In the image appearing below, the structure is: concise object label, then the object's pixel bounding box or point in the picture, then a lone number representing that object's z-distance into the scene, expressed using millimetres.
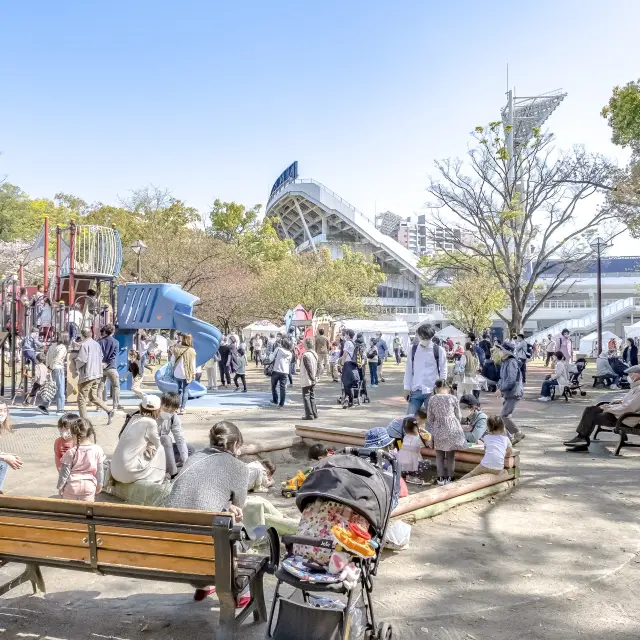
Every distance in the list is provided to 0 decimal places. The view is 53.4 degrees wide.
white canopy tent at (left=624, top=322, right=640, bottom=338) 30044
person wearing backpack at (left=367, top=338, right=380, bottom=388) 18734
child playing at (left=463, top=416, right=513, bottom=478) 6609
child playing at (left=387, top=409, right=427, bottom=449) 7293
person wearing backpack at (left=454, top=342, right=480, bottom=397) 13336
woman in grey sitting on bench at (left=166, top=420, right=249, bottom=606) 3776
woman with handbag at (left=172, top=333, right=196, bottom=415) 11391
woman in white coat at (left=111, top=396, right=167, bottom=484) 5176
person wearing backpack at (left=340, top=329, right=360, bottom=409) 13602
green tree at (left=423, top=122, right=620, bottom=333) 21906
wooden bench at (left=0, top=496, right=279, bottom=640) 3289
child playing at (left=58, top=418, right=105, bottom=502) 5266
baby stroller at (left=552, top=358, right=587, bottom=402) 14883
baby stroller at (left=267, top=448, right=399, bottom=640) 2918
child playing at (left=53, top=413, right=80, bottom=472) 5582
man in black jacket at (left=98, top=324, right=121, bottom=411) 11641
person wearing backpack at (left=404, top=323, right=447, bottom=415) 8125
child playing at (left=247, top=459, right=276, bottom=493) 6281
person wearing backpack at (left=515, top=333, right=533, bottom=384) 14862
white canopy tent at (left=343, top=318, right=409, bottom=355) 32969
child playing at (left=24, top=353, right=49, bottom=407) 13177
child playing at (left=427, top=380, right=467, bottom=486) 6812
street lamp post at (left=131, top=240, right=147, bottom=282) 18953
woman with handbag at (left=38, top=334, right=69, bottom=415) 11812
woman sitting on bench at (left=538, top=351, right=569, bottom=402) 15000
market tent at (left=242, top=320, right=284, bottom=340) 32094
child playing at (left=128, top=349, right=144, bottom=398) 12617
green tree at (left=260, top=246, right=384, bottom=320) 36875
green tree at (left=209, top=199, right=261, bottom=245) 42562
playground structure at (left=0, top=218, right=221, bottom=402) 14602
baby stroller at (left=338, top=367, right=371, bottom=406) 14109
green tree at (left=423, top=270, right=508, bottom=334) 39656
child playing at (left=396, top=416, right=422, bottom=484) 7320
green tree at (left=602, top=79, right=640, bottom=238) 14094
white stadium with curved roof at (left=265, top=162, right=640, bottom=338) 67562
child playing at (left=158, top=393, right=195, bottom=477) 6496
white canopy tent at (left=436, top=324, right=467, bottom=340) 31844
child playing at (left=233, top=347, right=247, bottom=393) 17088
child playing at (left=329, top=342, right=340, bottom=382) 20875
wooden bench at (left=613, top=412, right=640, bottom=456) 8398
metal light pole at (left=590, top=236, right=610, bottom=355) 23112
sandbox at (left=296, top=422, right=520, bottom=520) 5582
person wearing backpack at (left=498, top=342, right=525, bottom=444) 9312
